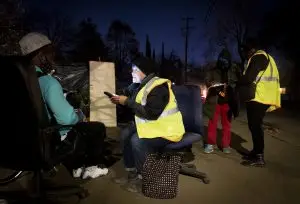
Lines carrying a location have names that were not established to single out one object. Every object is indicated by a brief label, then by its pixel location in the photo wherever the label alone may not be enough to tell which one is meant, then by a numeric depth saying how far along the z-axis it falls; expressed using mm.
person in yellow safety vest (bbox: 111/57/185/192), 2649
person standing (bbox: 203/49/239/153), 3848
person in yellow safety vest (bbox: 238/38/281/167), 3327
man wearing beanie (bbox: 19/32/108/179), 2170
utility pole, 28712
